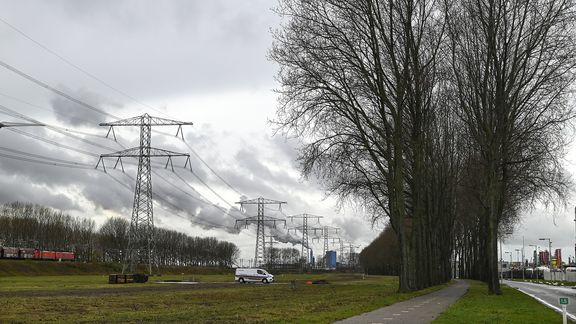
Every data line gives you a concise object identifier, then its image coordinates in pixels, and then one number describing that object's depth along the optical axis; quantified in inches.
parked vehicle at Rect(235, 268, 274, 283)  3410.4
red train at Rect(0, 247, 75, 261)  4633.4
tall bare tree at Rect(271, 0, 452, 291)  1561.3
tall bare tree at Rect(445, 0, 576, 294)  1475.1
